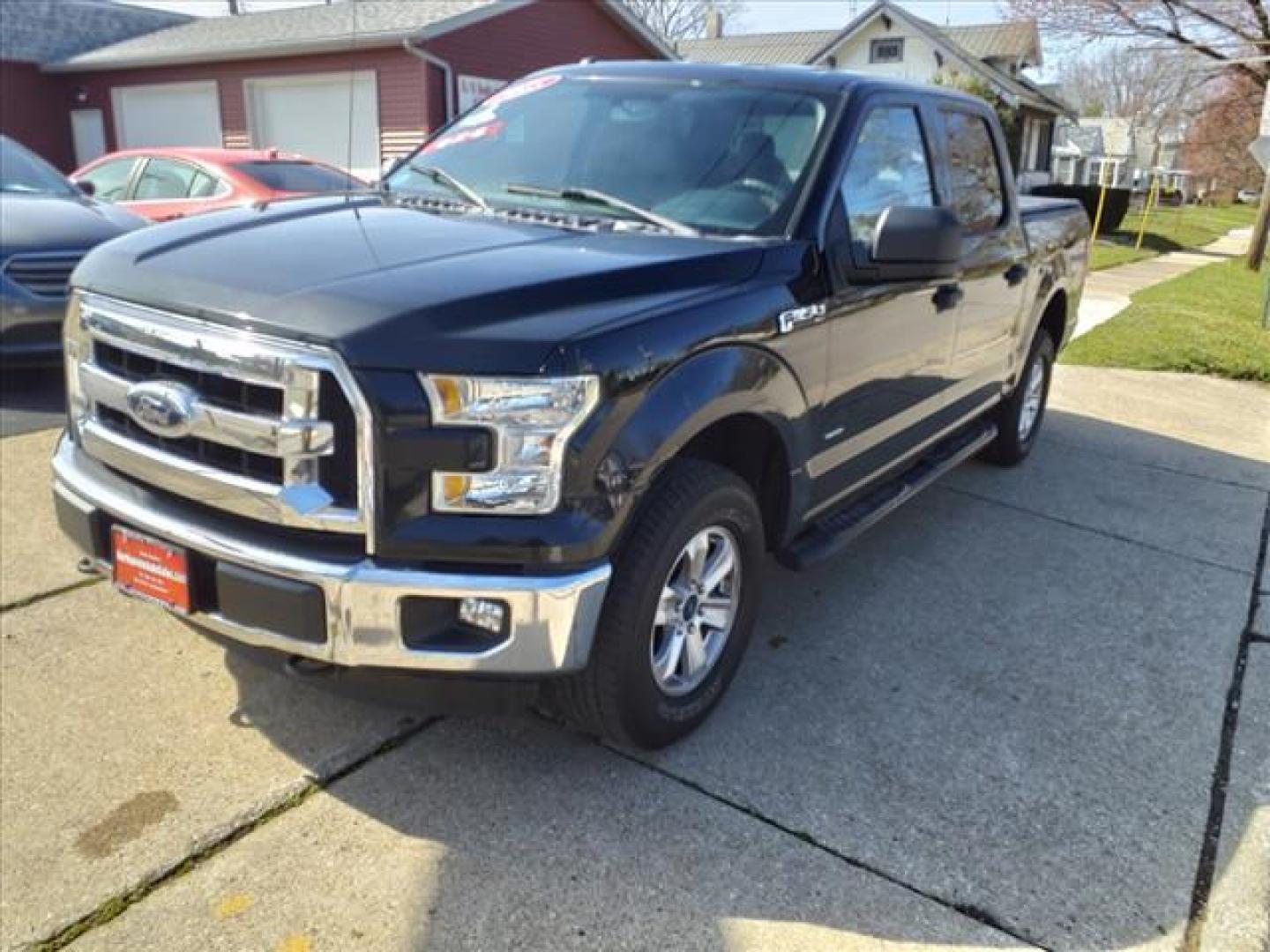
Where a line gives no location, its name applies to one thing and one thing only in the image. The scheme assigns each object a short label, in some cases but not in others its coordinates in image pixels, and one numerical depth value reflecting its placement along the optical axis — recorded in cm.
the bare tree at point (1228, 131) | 3288
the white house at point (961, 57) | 3184
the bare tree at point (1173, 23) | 2786
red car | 861
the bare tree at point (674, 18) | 5128
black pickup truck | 238
